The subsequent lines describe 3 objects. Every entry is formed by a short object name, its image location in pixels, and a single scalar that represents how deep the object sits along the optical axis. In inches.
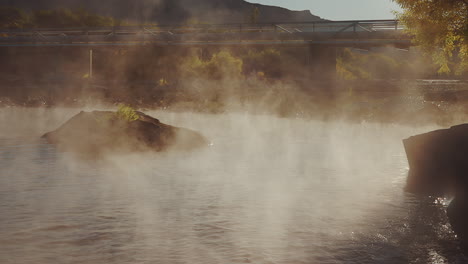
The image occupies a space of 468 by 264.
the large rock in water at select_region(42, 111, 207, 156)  1123.3
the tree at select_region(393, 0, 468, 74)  1163.9
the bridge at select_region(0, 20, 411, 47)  2296.8
